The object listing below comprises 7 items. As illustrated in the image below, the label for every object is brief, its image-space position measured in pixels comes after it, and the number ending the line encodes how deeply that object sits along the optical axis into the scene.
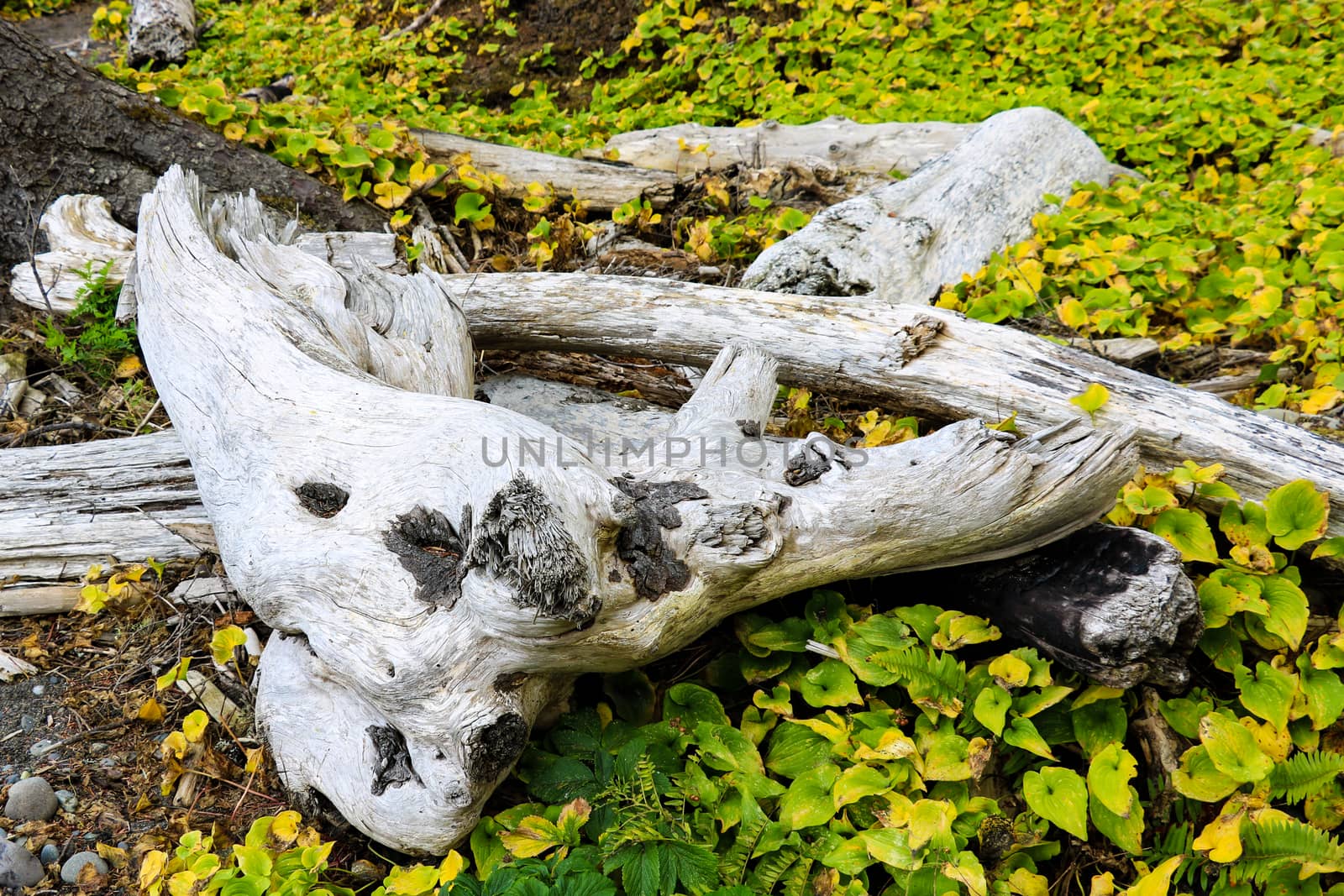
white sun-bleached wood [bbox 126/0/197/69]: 8.90
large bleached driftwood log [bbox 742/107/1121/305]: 4.36
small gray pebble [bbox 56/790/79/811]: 2.60
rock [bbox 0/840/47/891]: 2.37
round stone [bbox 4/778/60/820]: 2.55
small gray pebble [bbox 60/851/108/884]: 2.40
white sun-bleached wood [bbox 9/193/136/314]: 4.16
